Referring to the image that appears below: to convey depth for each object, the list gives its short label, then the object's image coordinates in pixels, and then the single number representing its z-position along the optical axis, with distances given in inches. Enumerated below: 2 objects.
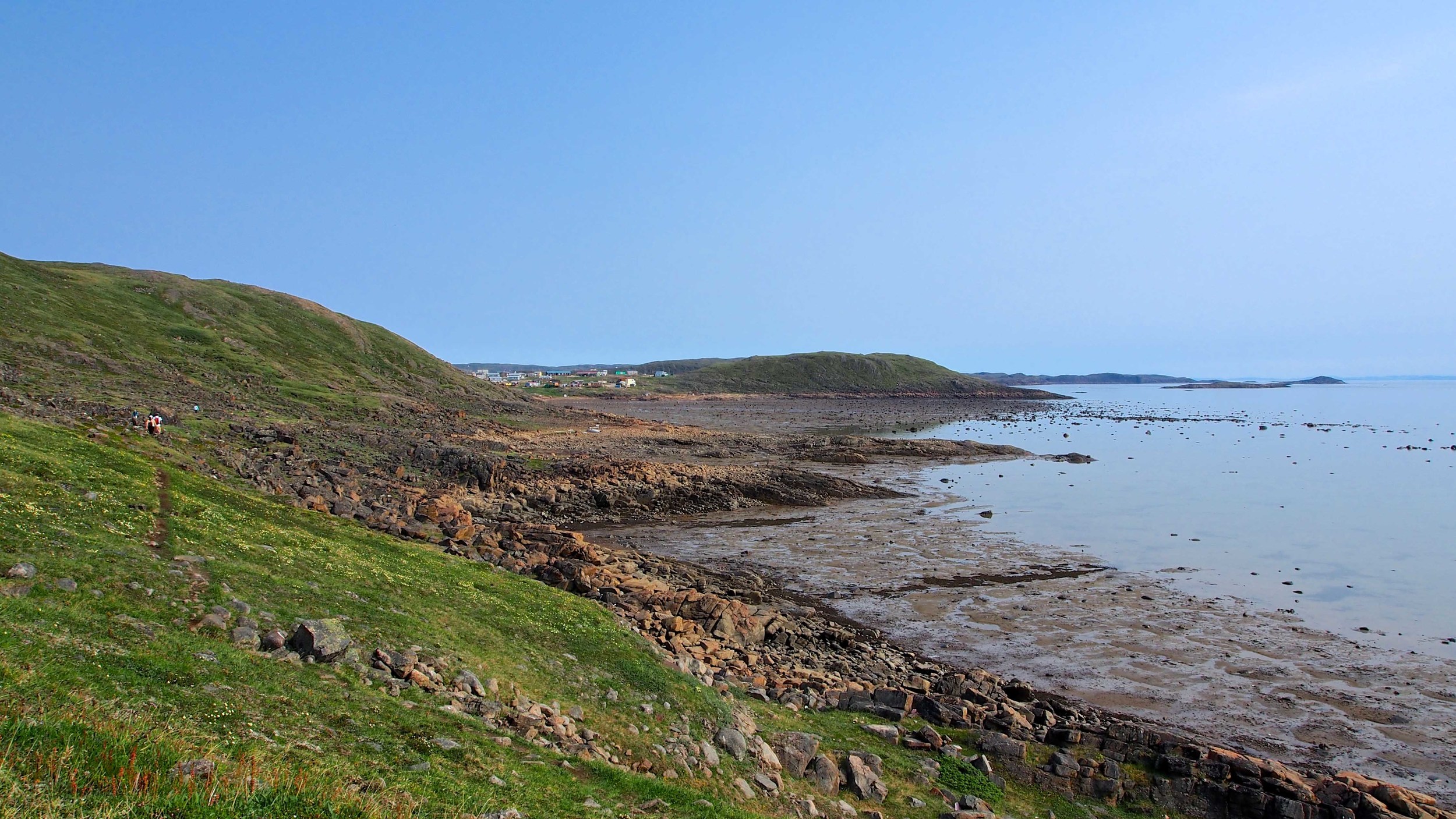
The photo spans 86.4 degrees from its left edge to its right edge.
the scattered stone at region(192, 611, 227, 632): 429.1
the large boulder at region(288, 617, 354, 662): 437.1
